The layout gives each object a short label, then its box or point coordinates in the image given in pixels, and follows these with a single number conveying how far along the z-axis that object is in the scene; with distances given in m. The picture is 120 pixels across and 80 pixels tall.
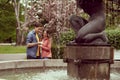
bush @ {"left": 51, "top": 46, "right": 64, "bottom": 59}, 16.88
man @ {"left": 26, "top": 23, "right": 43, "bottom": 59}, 11.07
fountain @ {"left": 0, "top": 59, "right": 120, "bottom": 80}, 10.00
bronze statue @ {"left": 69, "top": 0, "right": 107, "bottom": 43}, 8.91
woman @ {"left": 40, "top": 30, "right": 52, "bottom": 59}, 11.70
